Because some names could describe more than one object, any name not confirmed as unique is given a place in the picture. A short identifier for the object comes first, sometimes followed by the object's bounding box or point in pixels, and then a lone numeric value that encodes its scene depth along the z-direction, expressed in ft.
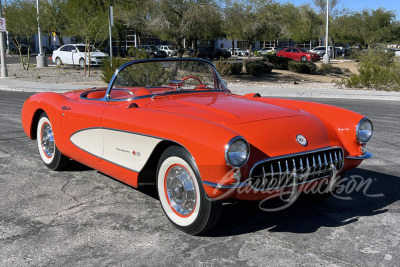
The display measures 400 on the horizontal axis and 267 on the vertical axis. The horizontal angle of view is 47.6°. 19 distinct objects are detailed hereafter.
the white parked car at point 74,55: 96.68
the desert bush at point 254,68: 89.53
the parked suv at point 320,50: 182.39
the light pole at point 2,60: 69.72
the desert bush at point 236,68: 90.62
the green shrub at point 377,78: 59.62
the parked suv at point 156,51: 148.91
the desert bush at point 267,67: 97.05
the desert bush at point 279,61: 108.99
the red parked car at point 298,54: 141.59
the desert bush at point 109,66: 56.39
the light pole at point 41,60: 98.43
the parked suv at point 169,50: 165.19
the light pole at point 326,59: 128.27
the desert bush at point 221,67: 66.59
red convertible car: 10.93
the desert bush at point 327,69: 115.61
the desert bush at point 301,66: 104.27
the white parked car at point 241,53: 210.59
